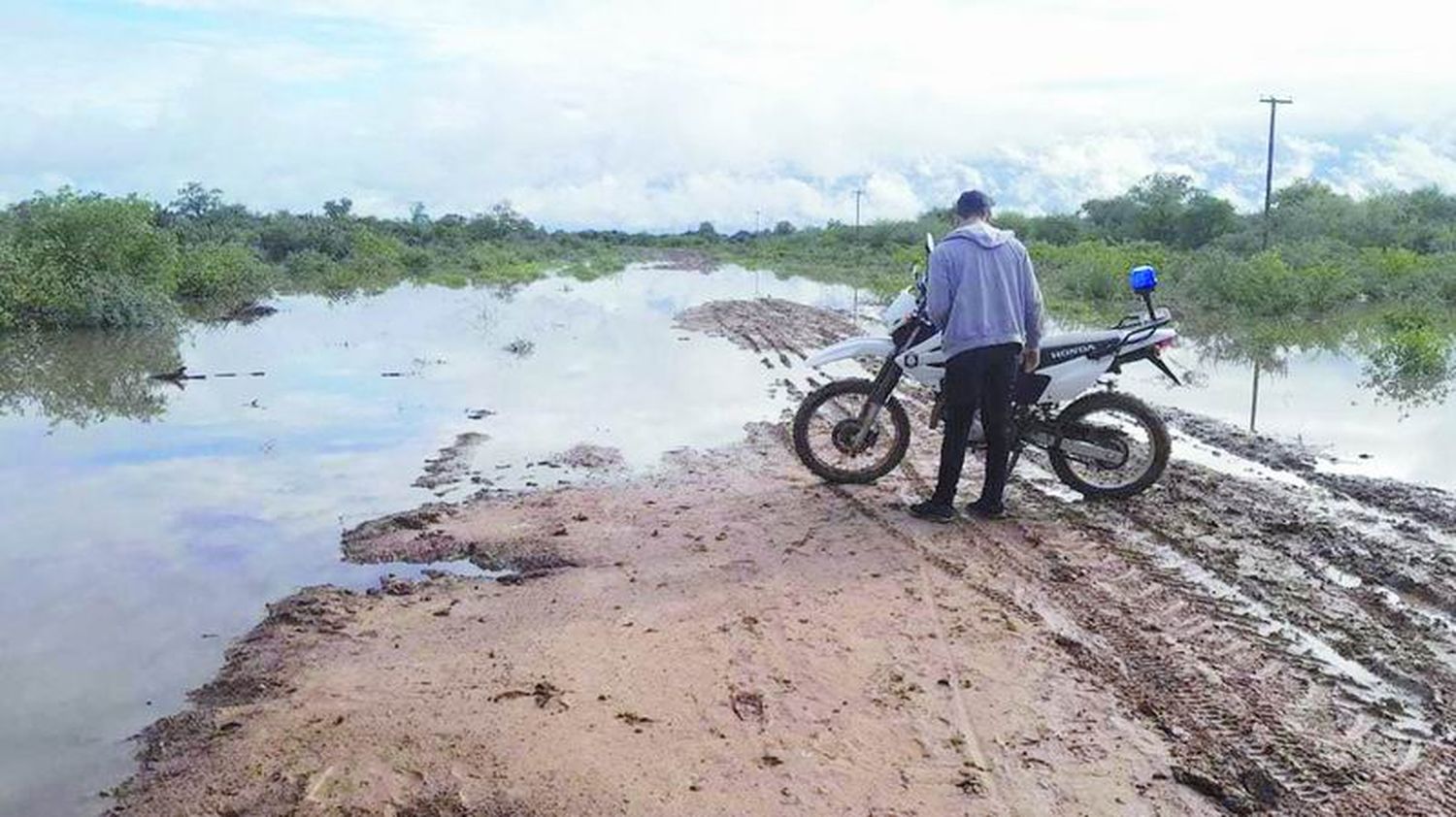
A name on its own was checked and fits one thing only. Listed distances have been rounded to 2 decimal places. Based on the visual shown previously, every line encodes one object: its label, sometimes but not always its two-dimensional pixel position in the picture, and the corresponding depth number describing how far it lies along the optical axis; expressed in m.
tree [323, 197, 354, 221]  74.38
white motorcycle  6.91
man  6.29
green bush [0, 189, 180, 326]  20.70
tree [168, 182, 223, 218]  64.93
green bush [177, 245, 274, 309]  29.50
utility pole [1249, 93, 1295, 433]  33.44
